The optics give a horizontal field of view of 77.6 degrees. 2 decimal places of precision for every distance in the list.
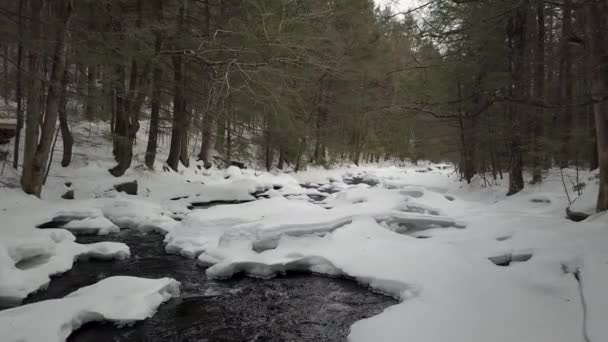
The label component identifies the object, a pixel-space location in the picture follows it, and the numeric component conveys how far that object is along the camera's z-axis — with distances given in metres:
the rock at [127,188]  11.07
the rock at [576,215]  6.57
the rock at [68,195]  9.44
